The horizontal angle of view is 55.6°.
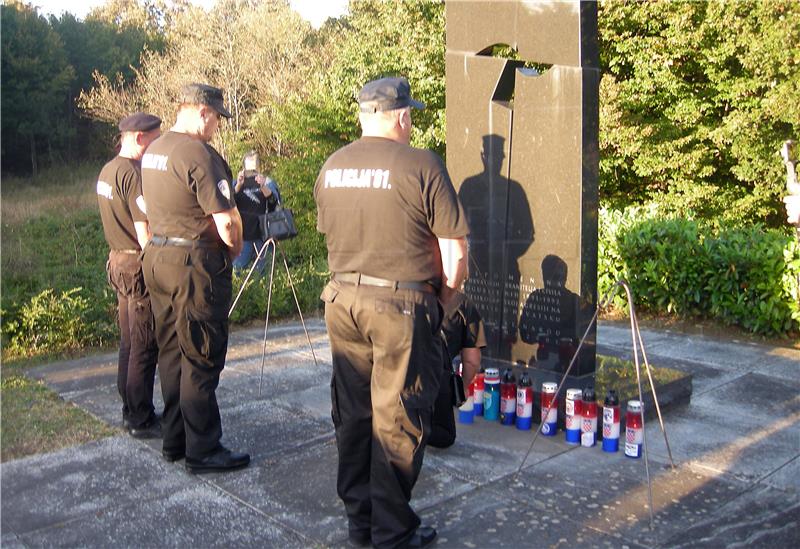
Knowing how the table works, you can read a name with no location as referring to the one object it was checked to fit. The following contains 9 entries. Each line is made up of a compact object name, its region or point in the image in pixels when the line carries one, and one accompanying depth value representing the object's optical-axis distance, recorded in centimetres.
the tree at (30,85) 2981
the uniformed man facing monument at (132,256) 489
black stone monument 498
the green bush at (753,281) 726
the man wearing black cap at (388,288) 327
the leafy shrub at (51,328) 731
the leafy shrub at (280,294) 867
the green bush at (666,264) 797
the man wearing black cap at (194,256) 407
